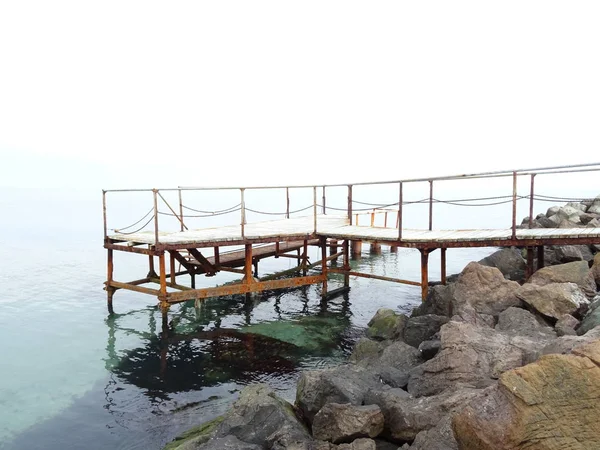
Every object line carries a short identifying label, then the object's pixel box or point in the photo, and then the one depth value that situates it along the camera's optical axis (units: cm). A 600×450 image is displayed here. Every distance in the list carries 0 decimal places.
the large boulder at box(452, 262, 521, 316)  898
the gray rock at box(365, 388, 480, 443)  526
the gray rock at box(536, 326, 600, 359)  500
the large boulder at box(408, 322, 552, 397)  612
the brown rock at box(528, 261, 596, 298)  912
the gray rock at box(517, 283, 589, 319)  804
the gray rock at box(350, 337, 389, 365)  919
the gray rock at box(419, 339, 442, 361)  752
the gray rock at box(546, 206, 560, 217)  2056
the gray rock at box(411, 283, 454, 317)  985
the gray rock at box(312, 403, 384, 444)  531
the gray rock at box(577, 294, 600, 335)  684
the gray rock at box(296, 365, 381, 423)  610
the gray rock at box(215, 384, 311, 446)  563
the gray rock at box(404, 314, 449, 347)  899
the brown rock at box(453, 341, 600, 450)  390
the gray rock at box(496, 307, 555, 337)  749
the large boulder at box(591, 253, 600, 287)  970
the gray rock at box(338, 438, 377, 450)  502
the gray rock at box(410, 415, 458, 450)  457
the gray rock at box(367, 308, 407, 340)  1011
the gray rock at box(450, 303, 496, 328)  817
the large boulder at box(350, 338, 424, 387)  705
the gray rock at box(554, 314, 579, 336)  732
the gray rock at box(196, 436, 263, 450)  541
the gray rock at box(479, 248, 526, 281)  1361
